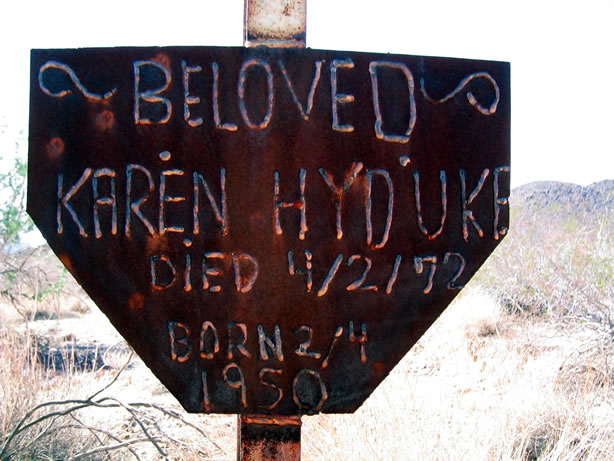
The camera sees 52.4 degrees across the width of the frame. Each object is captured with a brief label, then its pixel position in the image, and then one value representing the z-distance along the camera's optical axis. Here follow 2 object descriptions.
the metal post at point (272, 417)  1.38
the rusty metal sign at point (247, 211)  1.30
